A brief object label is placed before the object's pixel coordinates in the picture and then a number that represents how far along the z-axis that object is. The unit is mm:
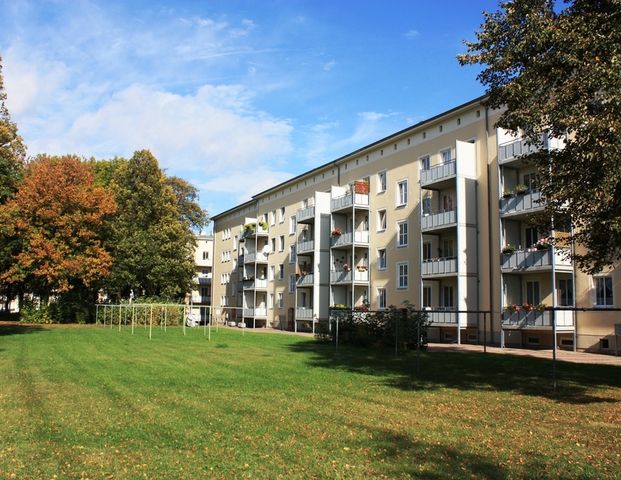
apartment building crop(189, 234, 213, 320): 87812
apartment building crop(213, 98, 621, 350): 29312
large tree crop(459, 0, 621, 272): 11219
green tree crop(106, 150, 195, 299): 48938
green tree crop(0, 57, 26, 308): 28656
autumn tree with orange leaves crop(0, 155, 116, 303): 40156
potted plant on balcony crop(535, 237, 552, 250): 27873
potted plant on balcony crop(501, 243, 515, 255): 30219
